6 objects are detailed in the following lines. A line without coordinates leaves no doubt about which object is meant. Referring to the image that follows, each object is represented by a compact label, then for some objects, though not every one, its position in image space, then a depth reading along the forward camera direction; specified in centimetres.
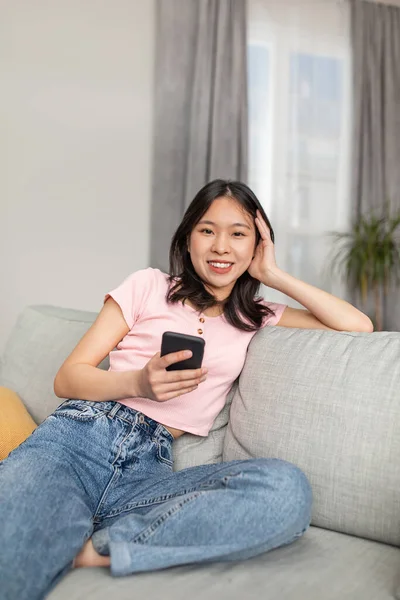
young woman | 123
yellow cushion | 180
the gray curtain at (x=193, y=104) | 454
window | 489
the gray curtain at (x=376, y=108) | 513
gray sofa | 117
